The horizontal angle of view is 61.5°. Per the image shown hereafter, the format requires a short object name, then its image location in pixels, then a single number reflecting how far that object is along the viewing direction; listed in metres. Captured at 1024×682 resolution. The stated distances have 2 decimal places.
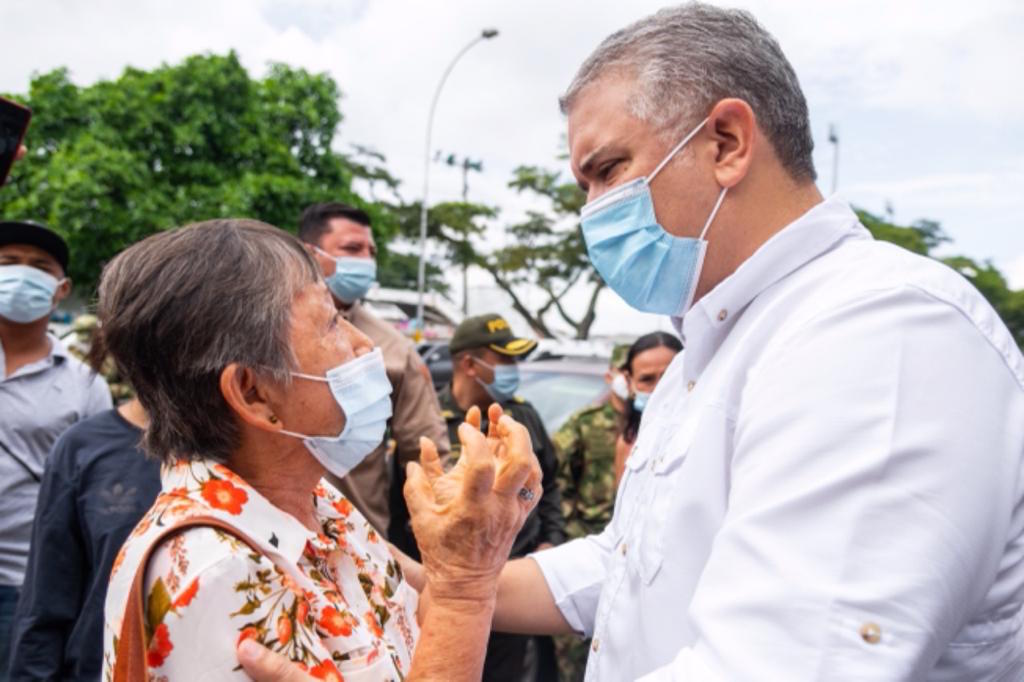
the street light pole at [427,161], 21.19
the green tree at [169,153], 21.11
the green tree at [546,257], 34.66
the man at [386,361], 3.98
